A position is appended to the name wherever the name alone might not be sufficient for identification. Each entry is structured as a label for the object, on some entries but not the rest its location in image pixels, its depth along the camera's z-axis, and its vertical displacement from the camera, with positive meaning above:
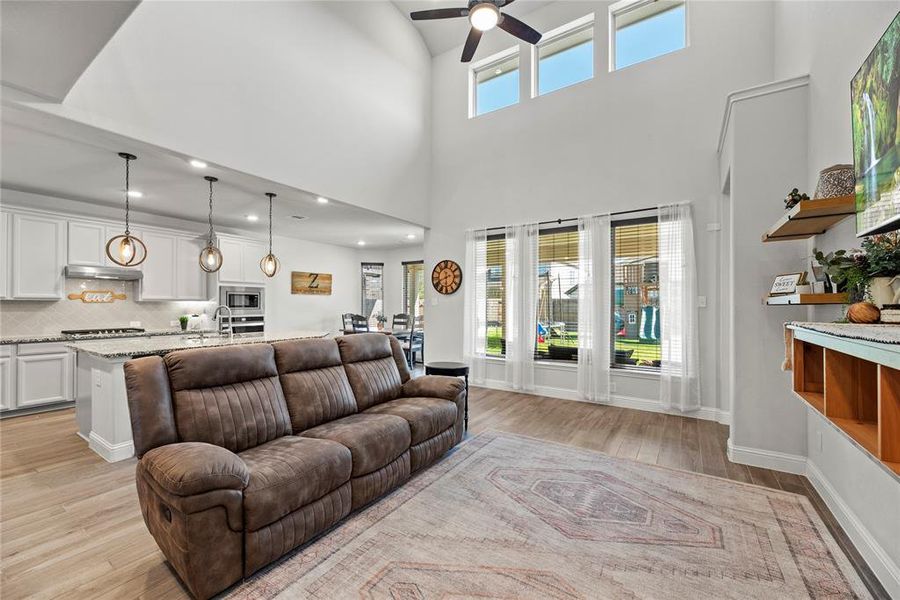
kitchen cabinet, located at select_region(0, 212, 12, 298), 4.45 +0.60
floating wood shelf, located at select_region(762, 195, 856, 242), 2.02 +0.49
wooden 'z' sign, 8.11 +0.45
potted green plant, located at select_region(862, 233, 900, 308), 1.52 +0.14
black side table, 3.88 -0.69
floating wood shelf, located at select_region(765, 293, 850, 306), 2.08 +0.02
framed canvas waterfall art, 1.39 +0.66
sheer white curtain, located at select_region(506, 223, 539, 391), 5.45 -0.04
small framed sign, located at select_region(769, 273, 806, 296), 2.55 +0.13
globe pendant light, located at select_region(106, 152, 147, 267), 3.67 +0.53
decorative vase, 2.07 +0.67
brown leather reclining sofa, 1.66 -0.83
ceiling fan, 3.25 +2.64
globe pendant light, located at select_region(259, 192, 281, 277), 5.08 +0.52
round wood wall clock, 6.23 +0.43
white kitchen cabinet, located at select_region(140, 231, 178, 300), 5.63 +0.56
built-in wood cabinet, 1.08 -0.34
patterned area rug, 1.75 -1.31
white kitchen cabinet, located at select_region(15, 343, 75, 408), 4.44 -0.85
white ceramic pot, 1.53 +0.04
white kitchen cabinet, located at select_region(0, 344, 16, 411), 4.32 -0.86
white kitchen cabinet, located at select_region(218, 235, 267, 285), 6.32 +0.75
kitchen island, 3.22 -0.79
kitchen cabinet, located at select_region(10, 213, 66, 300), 4.56 +0.59
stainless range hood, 4.98 +0.43
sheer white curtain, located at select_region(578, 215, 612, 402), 4.86 -0.09
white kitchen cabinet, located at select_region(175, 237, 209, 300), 5.97 +0.52
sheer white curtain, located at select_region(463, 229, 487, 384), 5.89 -0.02
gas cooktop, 5.01 -0.37
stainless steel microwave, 6.34 +0.08
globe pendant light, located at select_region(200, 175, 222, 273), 4.44 +0.52
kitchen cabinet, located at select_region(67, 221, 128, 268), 4.98 +0.82
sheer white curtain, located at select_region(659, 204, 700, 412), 4.30 -0.09
